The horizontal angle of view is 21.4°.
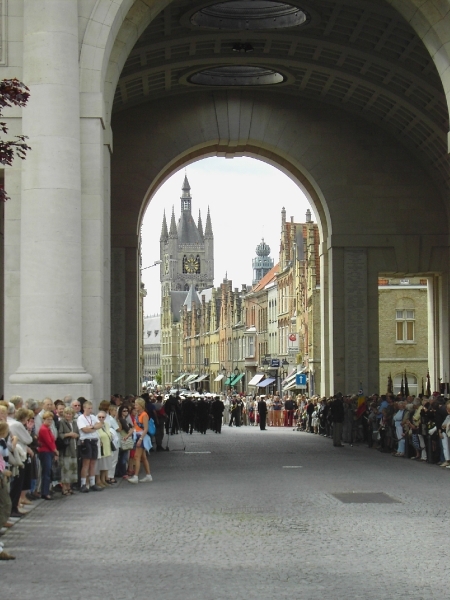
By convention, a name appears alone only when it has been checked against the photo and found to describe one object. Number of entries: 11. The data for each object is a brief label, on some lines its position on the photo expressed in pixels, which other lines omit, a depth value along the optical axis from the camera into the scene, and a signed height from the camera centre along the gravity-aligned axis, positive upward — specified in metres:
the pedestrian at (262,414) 57.46 -1.78
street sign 65.00 -0.17
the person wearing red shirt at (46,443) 19.84 -1.06
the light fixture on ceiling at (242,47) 40.56 +11.27
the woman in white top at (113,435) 23.50 -1.13
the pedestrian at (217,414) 53.91 -1.64
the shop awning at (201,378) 183.50 -0.02
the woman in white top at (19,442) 17.28 -0.91
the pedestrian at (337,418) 37.47 -1.32
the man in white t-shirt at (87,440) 21.94 -1.13
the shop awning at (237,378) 140.27 -0.06
